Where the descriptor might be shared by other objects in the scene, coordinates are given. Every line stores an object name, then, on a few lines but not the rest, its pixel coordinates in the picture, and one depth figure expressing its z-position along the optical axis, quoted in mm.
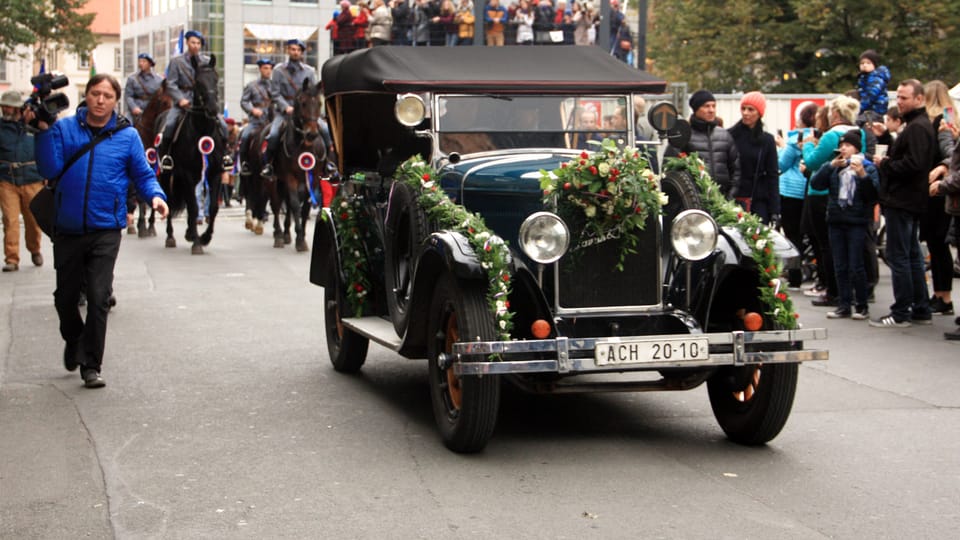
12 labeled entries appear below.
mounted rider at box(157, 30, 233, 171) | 20031
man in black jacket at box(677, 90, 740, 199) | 13281
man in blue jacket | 9102
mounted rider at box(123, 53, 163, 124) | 23564
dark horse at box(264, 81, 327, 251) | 20656
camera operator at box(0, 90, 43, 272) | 17422
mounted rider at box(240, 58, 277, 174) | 23047
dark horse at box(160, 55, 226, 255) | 19938
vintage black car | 7031
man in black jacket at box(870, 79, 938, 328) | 11836
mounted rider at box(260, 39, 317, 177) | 21359
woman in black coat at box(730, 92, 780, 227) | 14281
